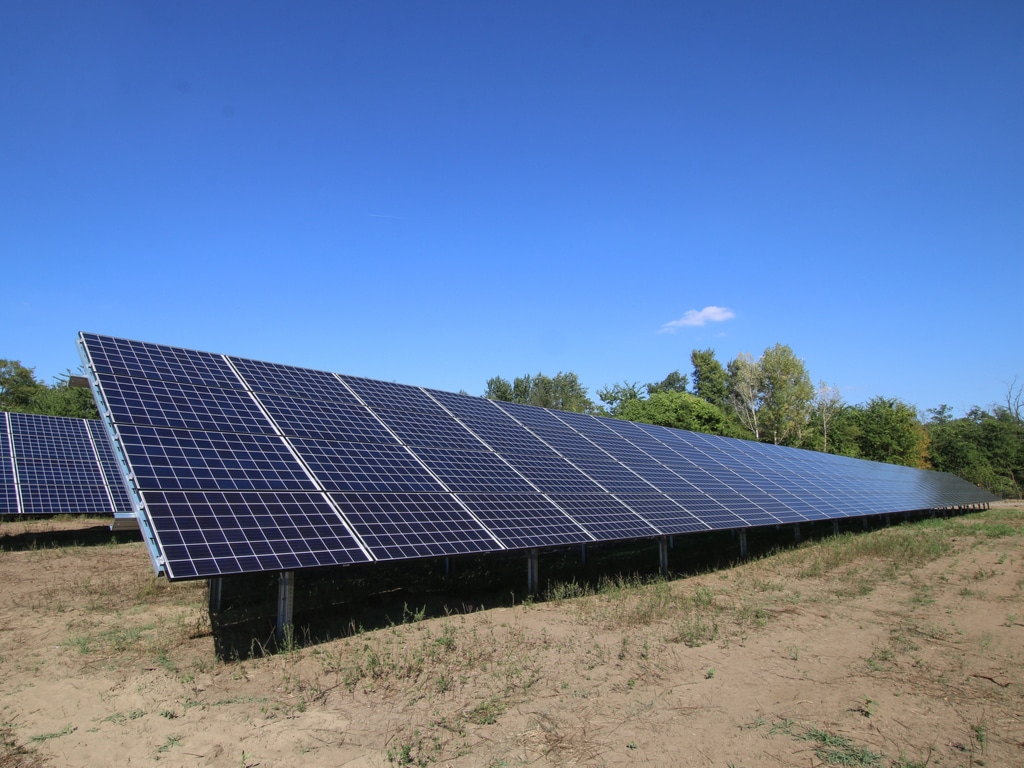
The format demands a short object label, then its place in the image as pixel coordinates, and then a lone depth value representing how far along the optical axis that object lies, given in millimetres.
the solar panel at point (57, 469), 23639
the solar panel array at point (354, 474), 10203
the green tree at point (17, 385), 63641
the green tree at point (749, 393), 73625
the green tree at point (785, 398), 70875
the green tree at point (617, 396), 68938
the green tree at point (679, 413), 58906
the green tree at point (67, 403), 51344
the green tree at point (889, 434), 70062
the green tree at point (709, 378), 94875
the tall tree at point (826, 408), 74812
